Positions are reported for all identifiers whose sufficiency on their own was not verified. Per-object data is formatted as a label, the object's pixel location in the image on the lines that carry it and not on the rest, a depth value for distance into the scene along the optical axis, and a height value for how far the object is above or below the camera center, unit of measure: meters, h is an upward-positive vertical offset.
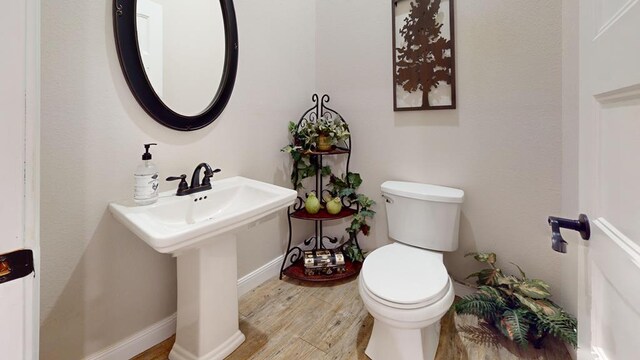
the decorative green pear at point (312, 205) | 1.94 -0.18
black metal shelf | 1.88 -0.26
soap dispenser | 1.12 -0.01
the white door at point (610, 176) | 0.38 +0.01
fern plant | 1.21 -0.64
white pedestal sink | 1.09 -0.41
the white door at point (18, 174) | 0.48 +0.01
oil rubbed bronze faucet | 1.28 -0.01
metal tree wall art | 1.62 +0.81
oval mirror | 1.15 +0.62
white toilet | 1.07 -0.43
